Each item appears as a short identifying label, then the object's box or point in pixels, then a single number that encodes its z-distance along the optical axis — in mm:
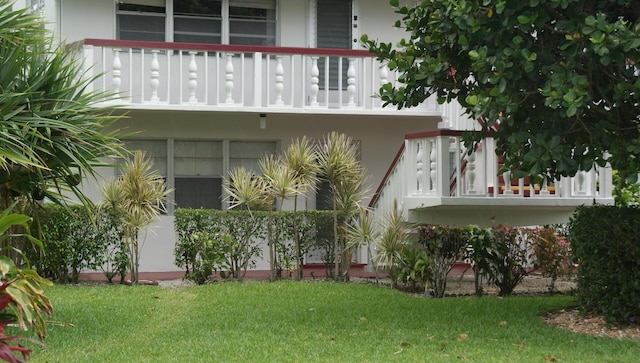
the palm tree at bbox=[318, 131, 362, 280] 13891
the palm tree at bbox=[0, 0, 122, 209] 9000
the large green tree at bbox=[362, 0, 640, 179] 8594
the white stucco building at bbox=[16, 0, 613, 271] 13602
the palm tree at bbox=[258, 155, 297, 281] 13912
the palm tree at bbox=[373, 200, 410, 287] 13391
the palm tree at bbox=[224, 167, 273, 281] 14031
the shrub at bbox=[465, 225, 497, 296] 12906
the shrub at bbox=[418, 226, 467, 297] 12781
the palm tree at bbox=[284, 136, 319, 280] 14070
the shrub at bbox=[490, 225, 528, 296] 13125
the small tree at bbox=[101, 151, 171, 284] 13727
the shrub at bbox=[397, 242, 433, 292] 13016
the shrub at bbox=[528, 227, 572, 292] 13516
